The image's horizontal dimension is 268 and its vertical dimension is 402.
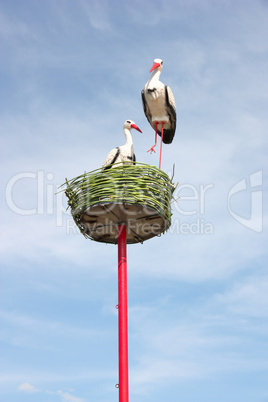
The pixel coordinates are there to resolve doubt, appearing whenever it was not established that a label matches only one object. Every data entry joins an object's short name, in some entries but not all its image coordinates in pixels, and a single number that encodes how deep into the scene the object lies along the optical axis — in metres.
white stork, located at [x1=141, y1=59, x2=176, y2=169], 9.74
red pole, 7.88
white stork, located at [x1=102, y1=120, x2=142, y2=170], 9.04
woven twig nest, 8.20
